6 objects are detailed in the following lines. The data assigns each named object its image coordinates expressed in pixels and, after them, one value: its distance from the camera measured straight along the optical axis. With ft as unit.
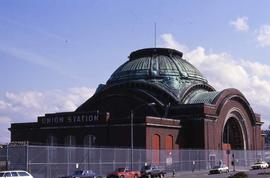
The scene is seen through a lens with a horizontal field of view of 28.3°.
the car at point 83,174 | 159.47
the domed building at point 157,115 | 263.08
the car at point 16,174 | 132.77
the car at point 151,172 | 184.84
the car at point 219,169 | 218.38
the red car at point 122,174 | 171.22
